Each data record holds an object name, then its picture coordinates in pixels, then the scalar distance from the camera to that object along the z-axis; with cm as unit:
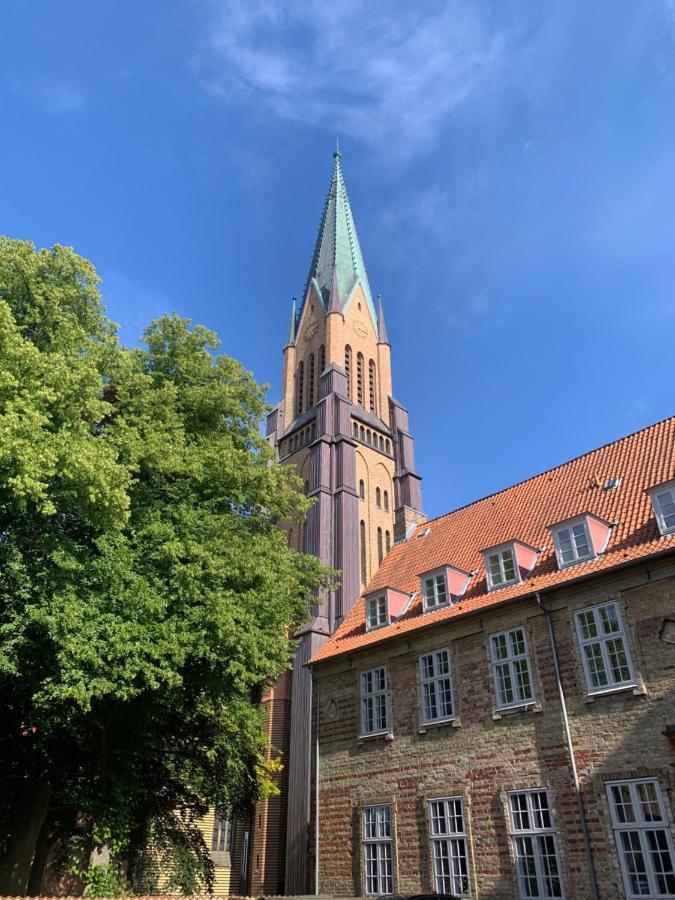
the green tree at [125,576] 1220
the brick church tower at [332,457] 3039
